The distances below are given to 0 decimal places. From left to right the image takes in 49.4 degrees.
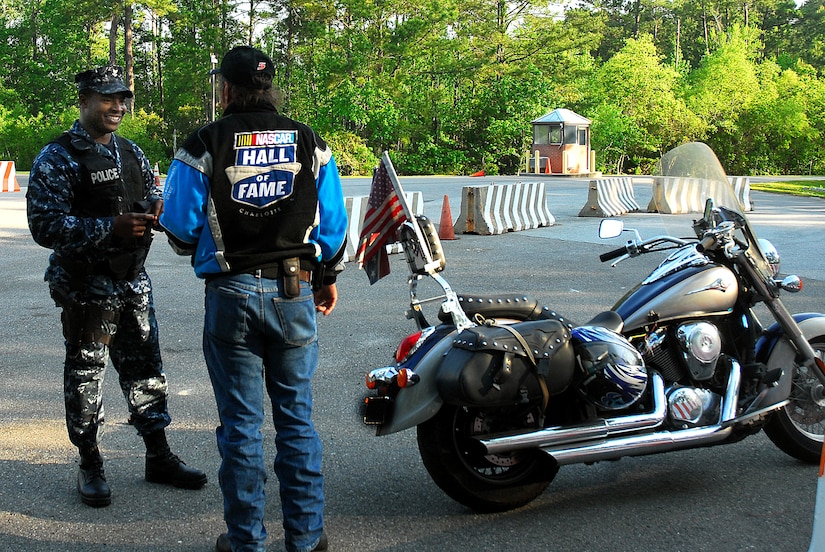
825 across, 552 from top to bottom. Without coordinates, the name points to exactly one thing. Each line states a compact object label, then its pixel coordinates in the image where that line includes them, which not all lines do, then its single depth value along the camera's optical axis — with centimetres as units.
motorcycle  369
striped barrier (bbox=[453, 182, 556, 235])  1491
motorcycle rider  317
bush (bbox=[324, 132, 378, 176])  4488
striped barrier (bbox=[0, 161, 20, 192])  2659
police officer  387
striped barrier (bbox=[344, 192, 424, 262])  1198
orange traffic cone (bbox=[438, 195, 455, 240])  1424
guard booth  3853
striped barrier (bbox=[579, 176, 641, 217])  1845
